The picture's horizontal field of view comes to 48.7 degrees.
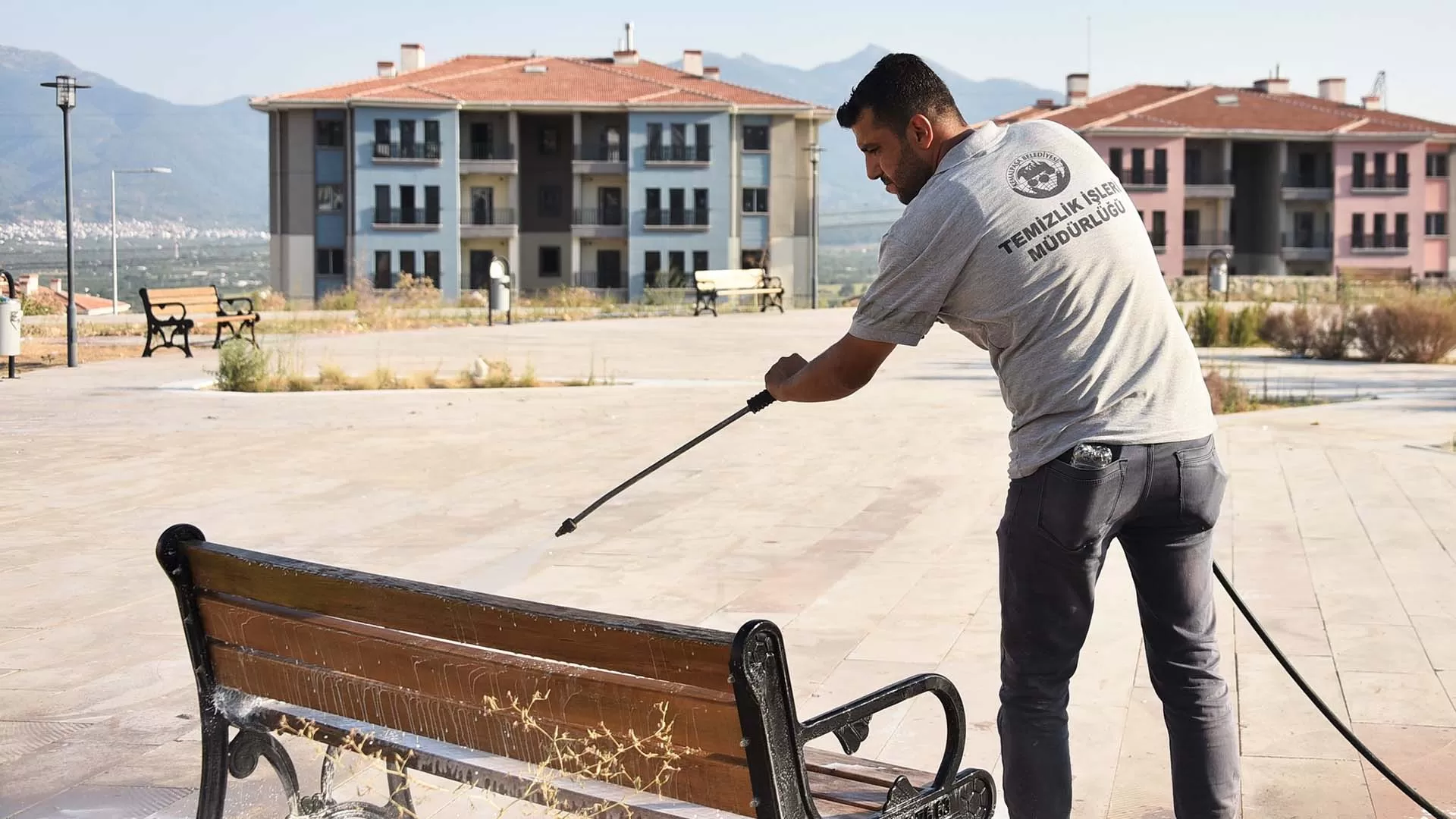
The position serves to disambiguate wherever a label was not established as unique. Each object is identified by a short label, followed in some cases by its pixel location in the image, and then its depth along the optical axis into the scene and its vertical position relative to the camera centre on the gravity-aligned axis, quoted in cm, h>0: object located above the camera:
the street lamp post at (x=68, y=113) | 1953 +227
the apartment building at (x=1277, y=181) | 7475 +552
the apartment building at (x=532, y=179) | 6712 +503
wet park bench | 264 -74
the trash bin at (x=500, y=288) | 3269 +19
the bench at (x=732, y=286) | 3728 +27
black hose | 396 -113
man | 317 -15
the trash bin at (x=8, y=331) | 1727 -36
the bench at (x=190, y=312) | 2148 -20
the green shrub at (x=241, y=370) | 1631 -74
